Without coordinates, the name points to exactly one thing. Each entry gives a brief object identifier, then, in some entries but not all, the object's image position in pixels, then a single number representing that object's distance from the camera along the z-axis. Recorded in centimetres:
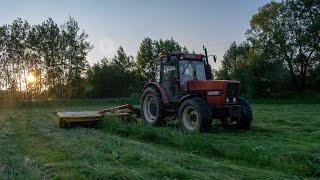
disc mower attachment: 939
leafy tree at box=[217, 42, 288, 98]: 2822
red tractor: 848
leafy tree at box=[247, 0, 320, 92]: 3055
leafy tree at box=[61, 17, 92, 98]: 3355
